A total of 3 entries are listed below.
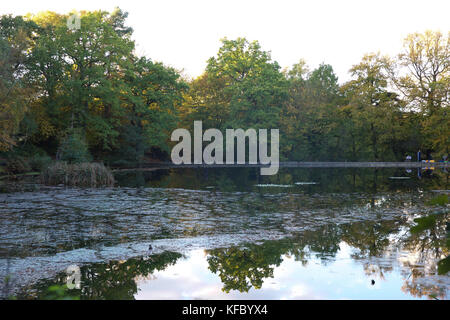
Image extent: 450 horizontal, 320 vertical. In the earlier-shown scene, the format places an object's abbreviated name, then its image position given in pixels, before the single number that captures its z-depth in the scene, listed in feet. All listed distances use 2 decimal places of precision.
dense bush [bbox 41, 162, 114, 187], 69.97
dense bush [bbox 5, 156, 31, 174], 96.68
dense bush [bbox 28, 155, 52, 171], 99.66
